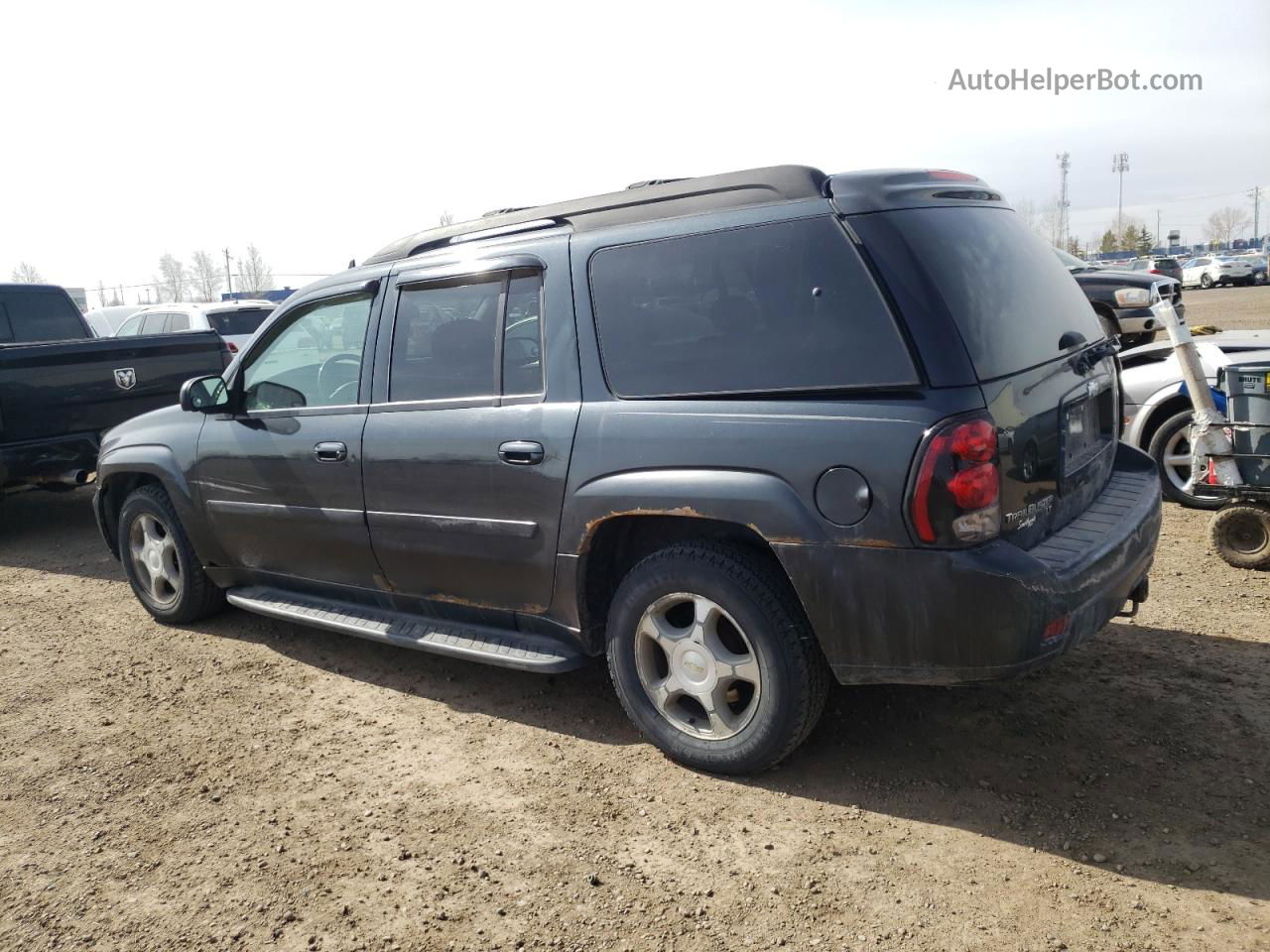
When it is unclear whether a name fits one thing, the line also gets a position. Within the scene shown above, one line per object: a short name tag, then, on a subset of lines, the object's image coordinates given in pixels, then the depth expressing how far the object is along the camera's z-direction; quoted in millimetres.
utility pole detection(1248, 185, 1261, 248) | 114250
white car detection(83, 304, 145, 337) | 18719
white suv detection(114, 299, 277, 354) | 14500
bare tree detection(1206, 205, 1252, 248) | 117812
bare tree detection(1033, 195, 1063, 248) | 103962
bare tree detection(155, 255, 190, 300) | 100625
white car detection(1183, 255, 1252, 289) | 41469
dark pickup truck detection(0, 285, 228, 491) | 7508
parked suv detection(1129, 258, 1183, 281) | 36550
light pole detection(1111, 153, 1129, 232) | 100375
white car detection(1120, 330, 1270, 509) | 6531
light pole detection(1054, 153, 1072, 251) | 108938
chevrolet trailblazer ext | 2979
